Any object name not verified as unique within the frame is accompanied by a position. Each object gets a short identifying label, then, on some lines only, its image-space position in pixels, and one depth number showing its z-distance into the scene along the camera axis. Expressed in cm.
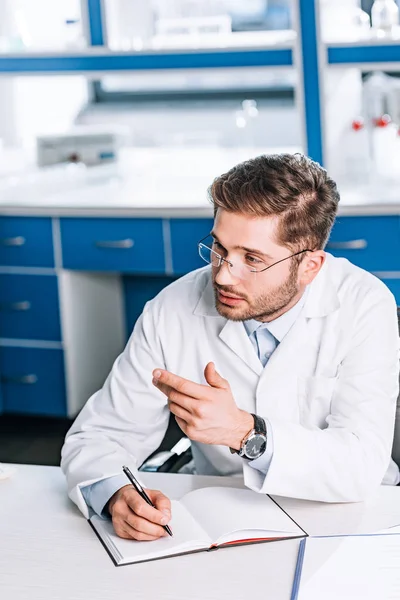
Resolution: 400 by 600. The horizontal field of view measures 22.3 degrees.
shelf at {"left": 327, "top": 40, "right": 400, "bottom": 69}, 333
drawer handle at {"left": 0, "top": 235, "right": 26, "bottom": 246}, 357
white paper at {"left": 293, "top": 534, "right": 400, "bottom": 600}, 132
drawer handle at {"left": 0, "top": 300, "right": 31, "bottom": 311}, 364
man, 158
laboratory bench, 323
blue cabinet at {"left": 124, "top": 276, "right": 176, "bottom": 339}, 387
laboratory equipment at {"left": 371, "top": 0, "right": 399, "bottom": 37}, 341
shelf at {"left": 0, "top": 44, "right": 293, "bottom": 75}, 348
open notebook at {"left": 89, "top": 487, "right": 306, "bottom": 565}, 145
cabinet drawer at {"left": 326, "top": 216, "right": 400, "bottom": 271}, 318
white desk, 136
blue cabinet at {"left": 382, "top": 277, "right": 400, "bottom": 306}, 319
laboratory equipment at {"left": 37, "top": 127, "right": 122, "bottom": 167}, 403
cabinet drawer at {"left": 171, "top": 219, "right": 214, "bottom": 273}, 336
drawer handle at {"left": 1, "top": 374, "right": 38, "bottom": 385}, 370
